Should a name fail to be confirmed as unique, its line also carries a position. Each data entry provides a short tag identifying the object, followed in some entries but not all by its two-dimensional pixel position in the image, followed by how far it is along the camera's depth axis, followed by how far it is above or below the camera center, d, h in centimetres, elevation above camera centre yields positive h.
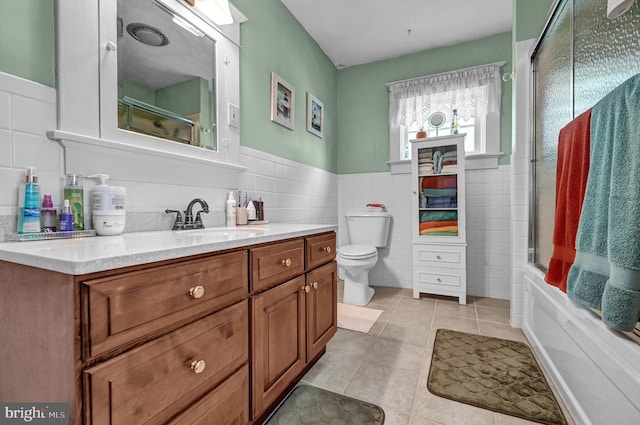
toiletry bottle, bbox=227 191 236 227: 170 +0
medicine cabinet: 103 +54
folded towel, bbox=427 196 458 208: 269 +8
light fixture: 151 +109
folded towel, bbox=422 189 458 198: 270 +18
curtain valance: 274 +120
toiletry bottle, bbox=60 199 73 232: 96 -3
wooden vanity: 58 -33
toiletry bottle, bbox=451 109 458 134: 288 +90
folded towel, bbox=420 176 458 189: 270 +27
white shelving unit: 262 -6
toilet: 253 -38
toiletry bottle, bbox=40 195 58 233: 93 -2
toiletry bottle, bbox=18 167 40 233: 88 +2
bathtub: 82 -57
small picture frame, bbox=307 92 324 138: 271 +95
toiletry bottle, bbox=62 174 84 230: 101 +5
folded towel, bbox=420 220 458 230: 270 -13
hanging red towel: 110 +8
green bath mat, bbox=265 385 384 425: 120 -90
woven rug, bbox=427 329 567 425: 127 -89
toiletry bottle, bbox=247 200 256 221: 183 -1
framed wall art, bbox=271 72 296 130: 218 +89
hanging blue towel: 79 -2
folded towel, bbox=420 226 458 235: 269 -19
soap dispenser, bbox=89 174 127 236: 105 +1
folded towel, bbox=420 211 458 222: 270 -5
